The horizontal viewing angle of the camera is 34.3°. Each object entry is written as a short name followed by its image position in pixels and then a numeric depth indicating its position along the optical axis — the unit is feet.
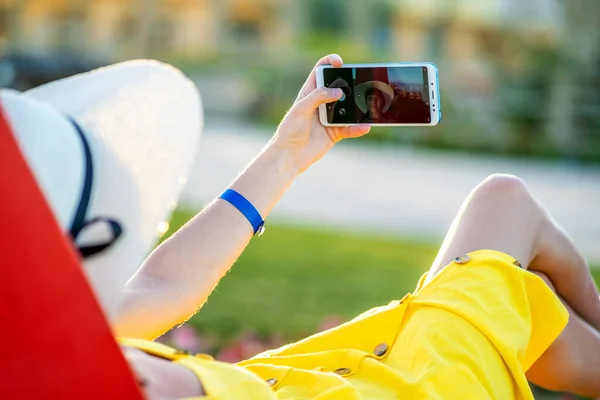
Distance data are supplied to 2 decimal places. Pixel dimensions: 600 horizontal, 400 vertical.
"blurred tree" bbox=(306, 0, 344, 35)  87.76
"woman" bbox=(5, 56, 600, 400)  5.96
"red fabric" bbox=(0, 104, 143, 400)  3.83
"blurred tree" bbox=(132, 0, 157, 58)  82.07
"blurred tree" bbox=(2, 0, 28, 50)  90.68
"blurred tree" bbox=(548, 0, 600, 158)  45.88
